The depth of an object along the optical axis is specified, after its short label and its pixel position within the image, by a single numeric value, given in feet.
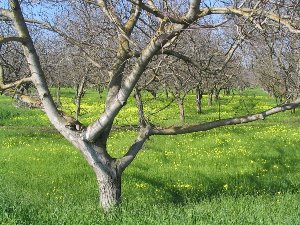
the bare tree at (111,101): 20.89
